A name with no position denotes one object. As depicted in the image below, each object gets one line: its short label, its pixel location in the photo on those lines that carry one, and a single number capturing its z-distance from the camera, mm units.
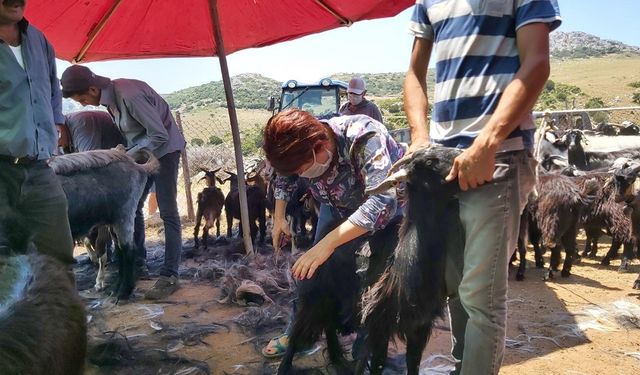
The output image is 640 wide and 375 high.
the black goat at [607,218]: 5973
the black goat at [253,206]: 7637
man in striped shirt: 1860
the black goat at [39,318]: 1229
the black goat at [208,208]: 7375
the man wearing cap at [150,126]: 4738
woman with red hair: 2412
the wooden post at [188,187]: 9593
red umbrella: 5266
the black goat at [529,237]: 5641
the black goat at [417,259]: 2232
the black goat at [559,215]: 5648
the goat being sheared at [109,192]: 4438
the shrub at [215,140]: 22258
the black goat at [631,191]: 5336
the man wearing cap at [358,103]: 6996
